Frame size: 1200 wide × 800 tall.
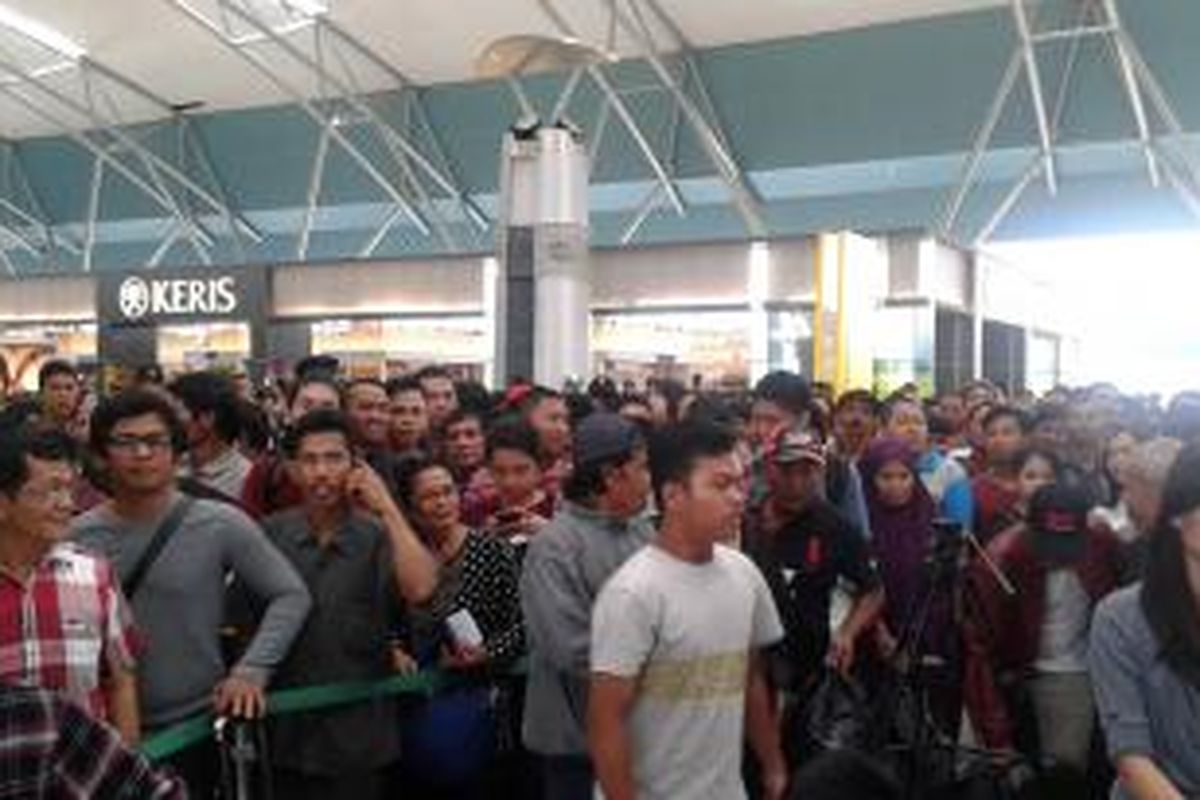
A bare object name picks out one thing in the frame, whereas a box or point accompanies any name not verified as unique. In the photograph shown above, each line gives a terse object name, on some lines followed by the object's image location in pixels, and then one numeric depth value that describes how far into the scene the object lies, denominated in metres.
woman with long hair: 2.73
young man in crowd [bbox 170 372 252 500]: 4.92
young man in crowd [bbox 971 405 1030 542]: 5.87
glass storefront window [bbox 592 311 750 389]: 15.48
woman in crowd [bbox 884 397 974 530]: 5.95
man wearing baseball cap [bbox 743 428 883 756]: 4.65
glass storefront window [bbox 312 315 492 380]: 16.88
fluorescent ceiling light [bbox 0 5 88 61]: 21.38
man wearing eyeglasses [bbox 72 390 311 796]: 3.36
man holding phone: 3.67
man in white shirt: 3.05
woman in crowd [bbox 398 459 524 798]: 3.90
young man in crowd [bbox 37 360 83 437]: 7.16
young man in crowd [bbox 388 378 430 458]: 5.88
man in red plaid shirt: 2.88
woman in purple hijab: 5.33
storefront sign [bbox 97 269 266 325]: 16.70
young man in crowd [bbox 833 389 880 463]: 6.71
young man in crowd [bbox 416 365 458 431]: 6.82
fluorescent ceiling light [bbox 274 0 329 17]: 20.52
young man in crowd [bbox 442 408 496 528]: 5.18
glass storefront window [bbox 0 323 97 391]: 15.61
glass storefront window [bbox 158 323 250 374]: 16.91
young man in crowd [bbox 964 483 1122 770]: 4.66
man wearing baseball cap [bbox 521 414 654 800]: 3.54
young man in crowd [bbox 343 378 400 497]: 5.36
